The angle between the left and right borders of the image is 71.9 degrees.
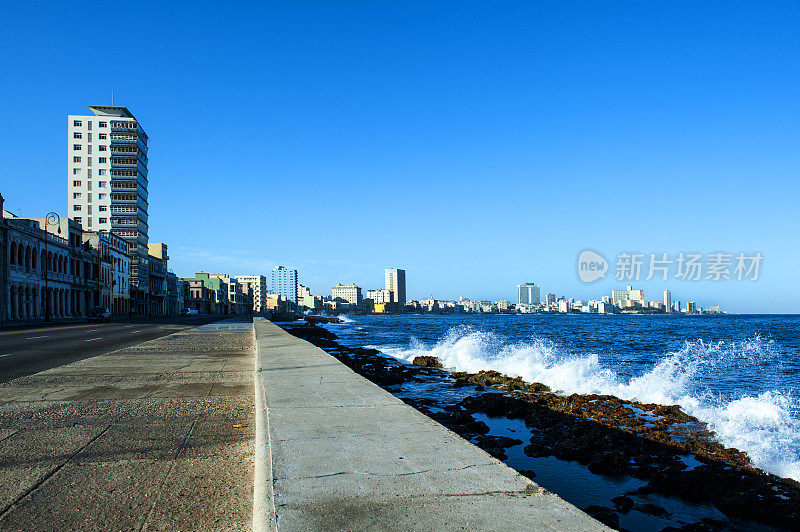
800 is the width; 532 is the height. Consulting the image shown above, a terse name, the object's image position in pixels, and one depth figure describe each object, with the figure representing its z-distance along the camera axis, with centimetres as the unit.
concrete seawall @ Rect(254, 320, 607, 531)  292
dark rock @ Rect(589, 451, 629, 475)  759
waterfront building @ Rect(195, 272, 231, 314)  18525
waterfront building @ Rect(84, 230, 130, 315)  8550
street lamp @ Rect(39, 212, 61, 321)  6184
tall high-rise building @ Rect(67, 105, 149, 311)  10869
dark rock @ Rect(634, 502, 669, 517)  612
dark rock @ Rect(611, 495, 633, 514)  614
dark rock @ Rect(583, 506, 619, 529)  569
